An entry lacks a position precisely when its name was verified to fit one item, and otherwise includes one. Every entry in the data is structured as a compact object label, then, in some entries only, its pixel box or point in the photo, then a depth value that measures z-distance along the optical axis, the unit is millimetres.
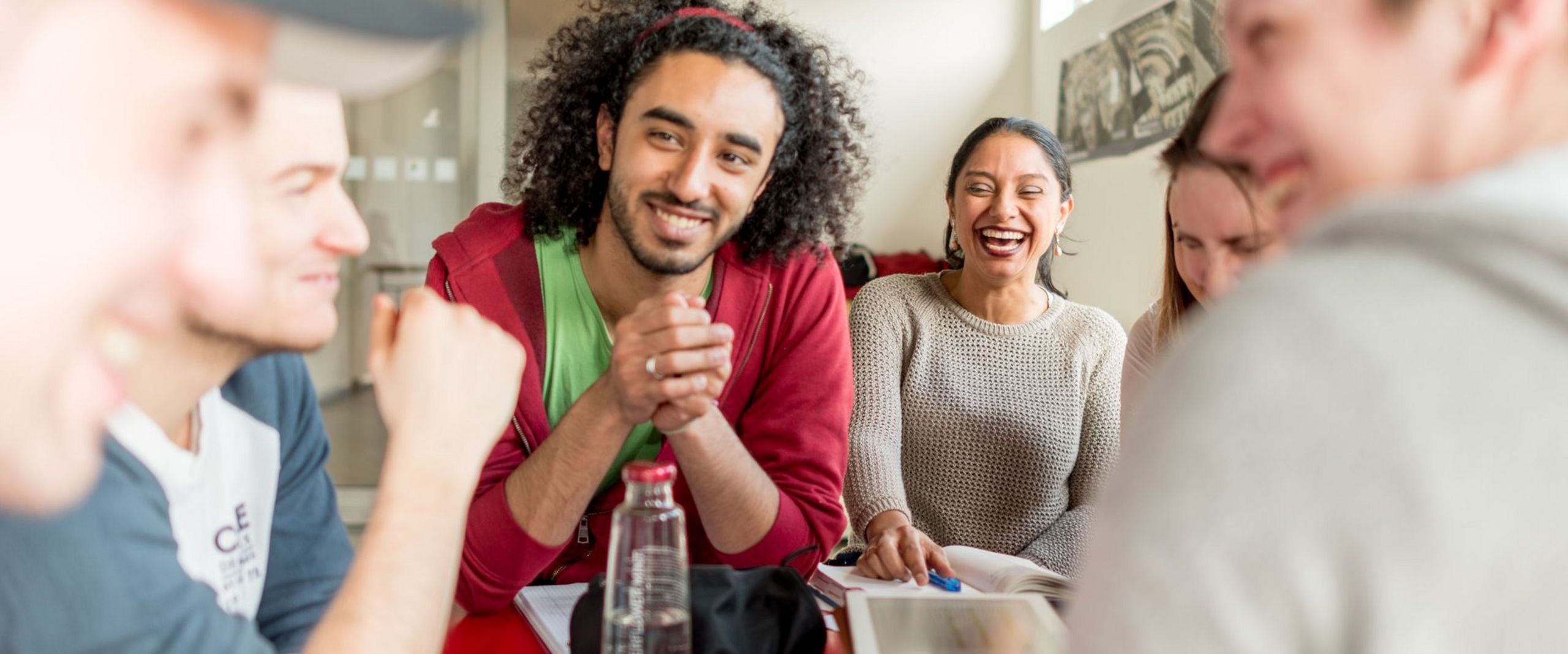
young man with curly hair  1132
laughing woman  1770
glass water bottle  792
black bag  825
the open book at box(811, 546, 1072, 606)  1077
